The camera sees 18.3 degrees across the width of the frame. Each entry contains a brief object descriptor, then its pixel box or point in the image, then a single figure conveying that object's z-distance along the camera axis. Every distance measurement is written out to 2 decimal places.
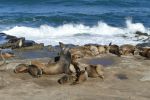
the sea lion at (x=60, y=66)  12.92
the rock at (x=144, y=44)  19.02
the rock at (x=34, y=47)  17.62
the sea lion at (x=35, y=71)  12.71
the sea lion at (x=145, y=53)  15.20
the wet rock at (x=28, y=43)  17.98
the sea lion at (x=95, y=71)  12.57
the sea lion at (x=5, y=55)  15.55
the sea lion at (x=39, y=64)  13.01
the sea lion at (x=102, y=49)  16.01
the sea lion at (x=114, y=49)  15.80
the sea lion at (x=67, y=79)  12.00
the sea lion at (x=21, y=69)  13.05
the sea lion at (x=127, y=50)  15.84
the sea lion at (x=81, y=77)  12.04
